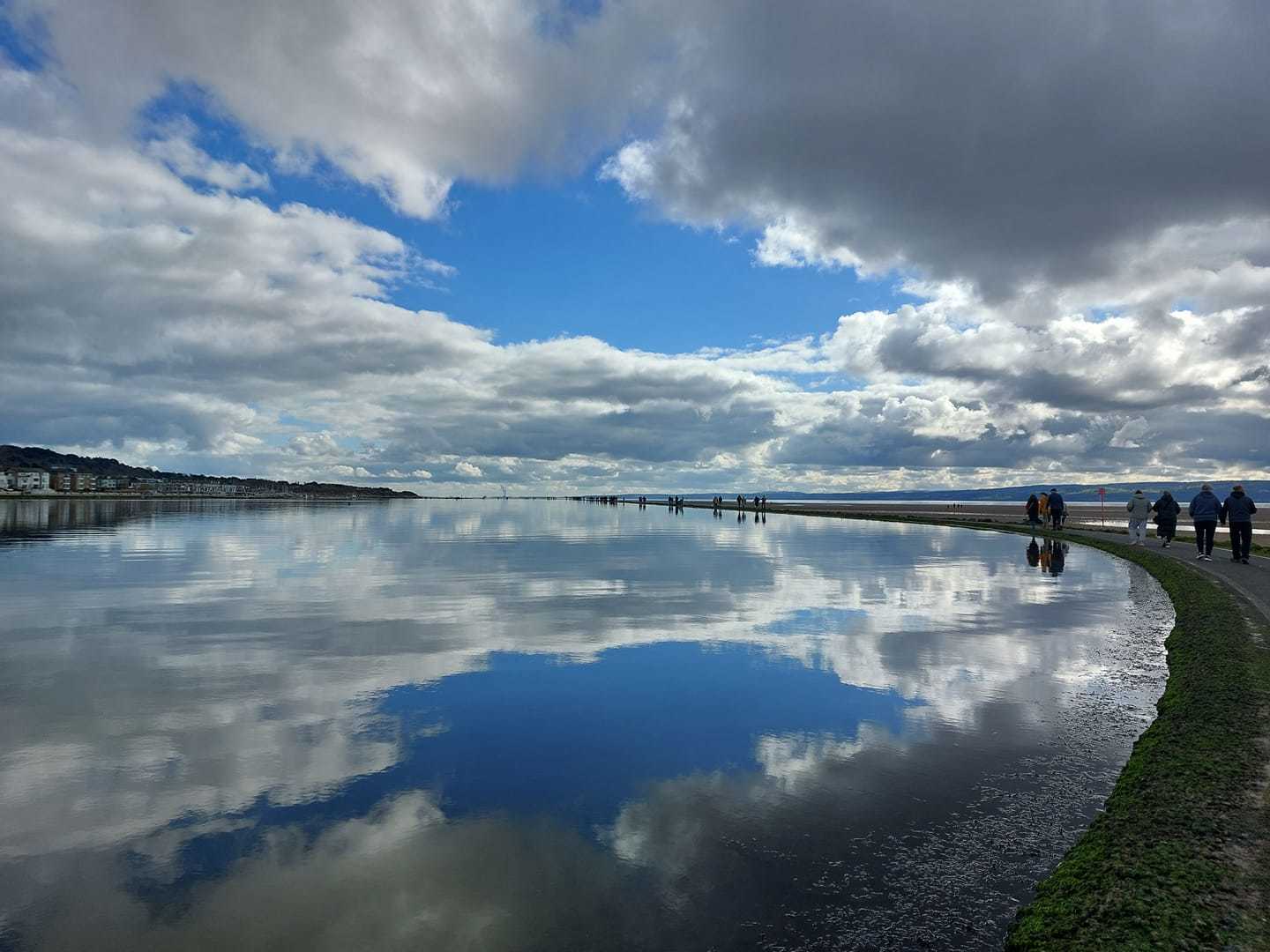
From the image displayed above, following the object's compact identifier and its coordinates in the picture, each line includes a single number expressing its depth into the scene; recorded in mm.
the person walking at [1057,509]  52006
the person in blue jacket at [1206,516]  28391
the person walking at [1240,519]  26641
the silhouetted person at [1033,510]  55406
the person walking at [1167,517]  36562
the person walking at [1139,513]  37844
